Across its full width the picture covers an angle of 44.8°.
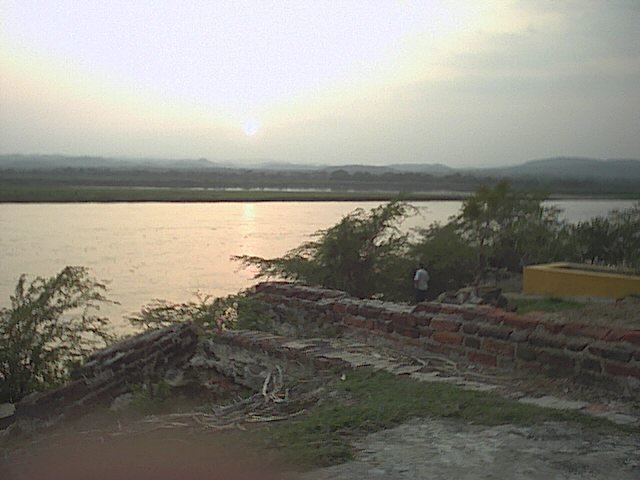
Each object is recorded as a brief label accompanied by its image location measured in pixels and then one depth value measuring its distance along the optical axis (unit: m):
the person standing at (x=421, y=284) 12.70
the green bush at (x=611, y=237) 15.12
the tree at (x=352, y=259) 13.12
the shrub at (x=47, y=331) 8.64
